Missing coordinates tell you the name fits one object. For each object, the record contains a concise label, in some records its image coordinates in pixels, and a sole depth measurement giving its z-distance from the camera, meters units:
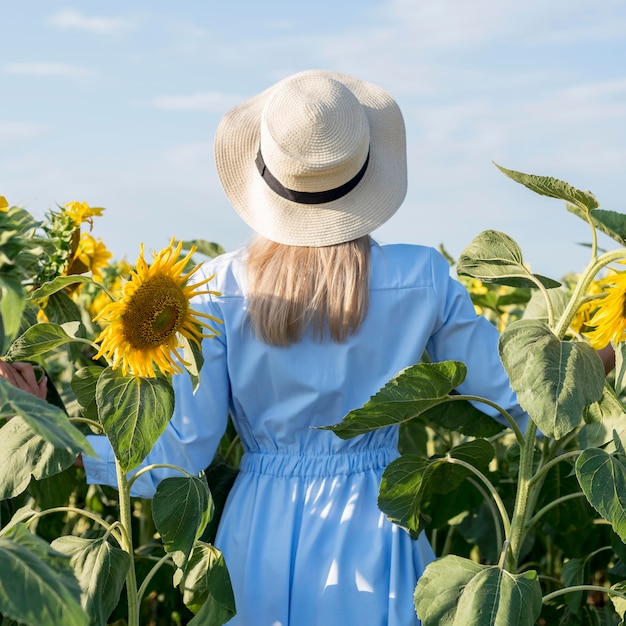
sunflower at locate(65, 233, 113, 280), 2.31
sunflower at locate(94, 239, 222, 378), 1.58
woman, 1.87
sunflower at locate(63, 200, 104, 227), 2.21
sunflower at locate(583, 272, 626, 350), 1.65
